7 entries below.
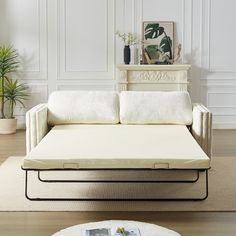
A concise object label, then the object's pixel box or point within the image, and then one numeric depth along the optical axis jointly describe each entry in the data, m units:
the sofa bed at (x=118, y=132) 3.11
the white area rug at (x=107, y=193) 3.25
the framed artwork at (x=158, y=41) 6.59
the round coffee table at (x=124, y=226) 2.49
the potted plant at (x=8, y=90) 6.28
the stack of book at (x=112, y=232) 2.36
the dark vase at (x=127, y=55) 6.44
